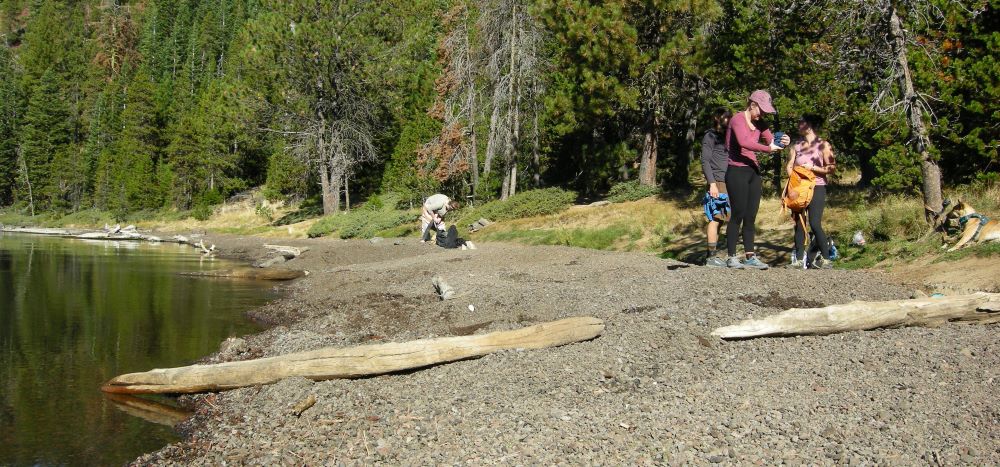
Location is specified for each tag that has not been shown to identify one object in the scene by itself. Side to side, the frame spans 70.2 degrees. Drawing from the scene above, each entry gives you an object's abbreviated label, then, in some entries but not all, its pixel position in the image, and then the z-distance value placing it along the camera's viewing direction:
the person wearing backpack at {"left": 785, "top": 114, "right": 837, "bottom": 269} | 9.40
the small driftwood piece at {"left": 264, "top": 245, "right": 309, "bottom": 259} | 23.16
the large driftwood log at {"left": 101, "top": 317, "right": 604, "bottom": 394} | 6.42
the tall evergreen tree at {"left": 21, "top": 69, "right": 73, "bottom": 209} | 66.44
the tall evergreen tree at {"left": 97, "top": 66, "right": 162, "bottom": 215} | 59.16
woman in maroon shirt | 8.69
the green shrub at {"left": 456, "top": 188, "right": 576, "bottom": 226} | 24.98
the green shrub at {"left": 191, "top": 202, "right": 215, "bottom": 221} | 48.56
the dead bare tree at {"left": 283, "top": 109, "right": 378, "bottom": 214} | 36.50
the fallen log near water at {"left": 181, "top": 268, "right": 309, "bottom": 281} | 17.98
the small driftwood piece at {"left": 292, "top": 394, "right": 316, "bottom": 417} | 5.79
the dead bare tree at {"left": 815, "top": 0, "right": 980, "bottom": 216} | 11.01
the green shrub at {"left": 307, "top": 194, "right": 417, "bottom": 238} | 29.66
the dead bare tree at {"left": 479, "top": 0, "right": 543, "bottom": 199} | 28.42
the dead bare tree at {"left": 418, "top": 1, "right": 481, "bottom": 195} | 31.02
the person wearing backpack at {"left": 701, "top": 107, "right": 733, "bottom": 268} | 9.35
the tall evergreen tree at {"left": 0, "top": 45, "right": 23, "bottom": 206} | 71.62
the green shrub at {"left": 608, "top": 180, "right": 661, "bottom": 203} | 24.03
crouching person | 18.86
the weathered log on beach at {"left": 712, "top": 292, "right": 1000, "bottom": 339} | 6.23
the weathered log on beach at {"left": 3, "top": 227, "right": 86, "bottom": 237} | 45.25
